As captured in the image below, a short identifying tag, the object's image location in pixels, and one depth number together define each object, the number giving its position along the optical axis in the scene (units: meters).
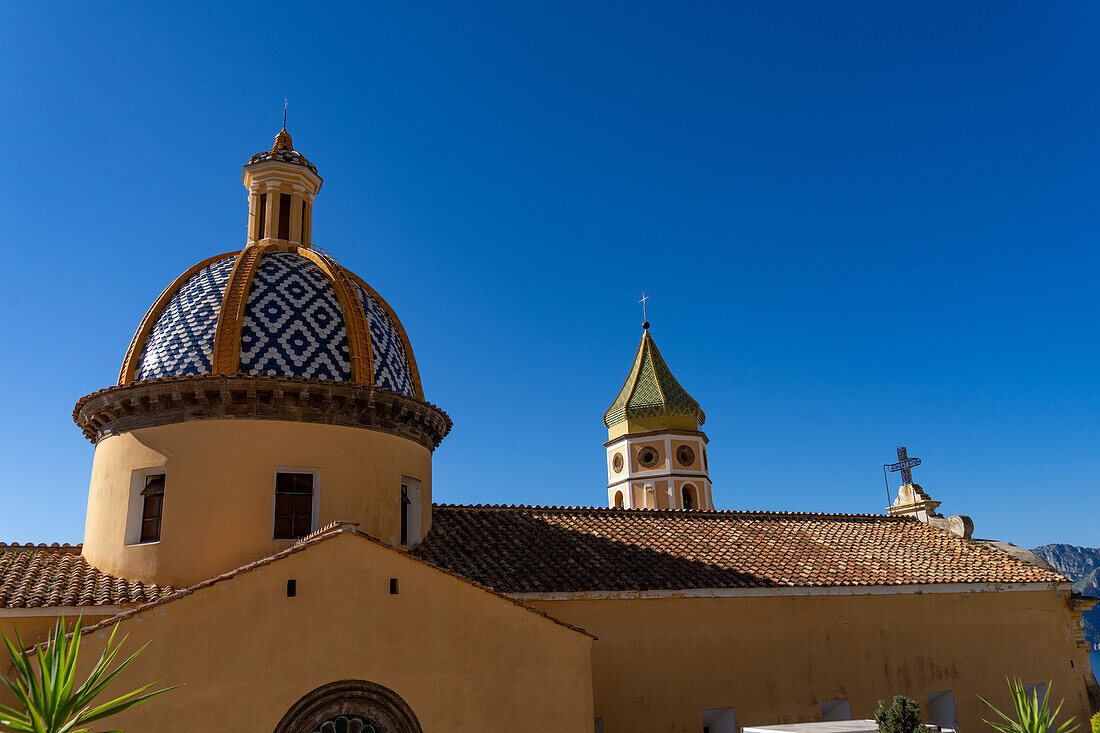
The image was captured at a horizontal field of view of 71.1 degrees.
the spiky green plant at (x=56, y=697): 6.56
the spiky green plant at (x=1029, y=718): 9.75
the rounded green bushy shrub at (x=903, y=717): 10.71
